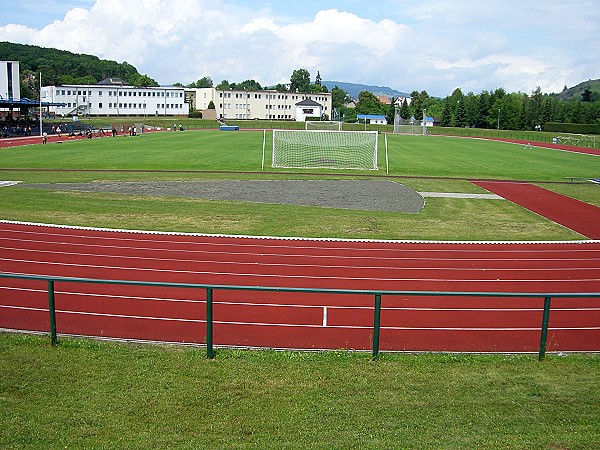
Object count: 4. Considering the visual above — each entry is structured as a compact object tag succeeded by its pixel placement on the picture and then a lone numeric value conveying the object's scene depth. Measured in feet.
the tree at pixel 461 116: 476.54
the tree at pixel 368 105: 606.55
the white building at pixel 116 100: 427.33
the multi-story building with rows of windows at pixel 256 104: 493.77
